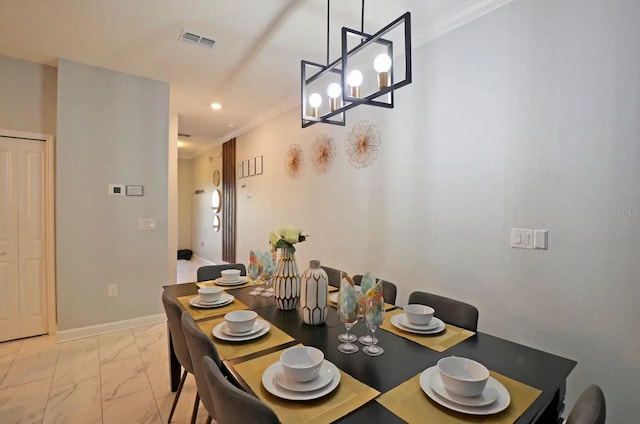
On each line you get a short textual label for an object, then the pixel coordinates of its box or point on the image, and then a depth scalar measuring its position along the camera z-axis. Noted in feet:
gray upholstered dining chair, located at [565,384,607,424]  2.52
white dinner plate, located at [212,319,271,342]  4.33
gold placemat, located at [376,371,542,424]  2.79
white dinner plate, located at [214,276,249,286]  7.17
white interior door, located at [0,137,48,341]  9.57
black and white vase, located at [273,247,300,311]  5.57
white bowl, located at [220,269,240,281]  7.32
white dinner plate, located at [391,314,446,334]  4.61
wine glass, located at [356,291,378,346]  4.16
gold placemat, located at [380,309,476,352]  4.27
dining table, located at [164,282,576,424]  2.86
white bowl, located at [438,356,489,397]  2.94
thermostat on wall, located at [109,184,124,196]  10.53
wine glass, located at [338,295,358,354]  4.10
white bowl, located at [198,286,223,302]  5.78
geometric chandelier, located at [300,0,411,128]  4.51
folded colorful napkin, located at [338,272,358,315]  4.11
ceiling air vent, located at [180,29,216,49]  8.22
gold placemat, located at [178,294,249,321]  5.35
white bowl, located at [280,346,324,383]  3.16
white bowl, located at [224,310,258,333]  4.43
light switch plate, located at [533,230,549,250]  6.00
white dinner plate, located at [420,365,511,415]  2.84
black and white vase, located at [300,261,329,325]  4.91
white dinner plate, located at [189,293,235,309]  5.69
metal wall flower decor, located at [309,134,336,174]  11.24
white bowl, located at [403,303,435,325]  4.74
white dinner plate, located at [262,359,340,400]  3.05
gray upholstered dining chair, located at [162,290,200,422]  4.95
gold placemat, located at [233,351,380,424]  2.82
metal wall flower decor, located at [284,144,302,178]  12.94
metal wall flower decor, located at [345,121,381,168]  9.48
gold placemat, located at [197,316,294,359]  4.01
